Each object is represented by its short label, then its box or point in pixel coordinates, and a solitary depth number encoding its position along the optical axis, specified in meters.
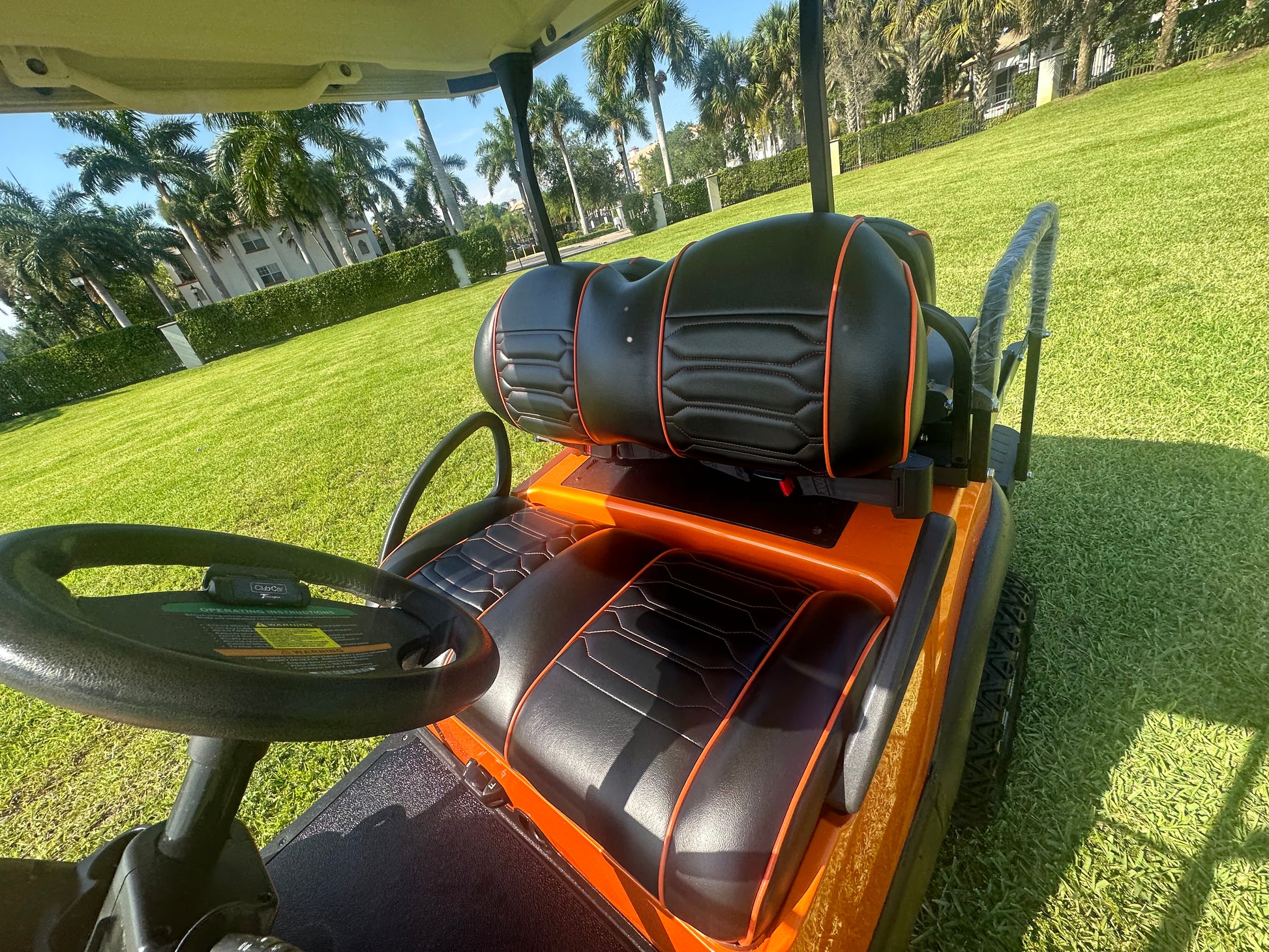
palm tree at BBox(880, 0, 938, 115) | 20.00
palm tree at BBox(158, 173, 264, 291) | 19.38
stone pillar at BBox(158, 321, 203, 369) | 12.95
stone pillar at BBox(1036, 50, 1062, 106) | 14.27
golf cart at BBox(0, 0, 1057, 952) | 0.56
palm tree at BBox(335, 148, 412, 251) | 26.53
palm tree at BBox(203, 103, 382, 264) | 14.67
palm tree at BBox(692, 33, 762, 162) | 22.72
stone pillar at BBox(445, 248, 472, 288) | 15.45
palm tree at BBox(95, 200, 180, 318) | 20.80
